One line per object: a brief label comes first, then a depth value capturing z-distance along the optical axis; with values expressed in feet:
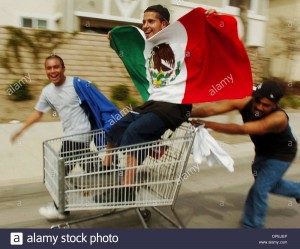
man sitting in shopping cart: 10.36
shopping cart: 10.10
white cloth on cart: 10.30
